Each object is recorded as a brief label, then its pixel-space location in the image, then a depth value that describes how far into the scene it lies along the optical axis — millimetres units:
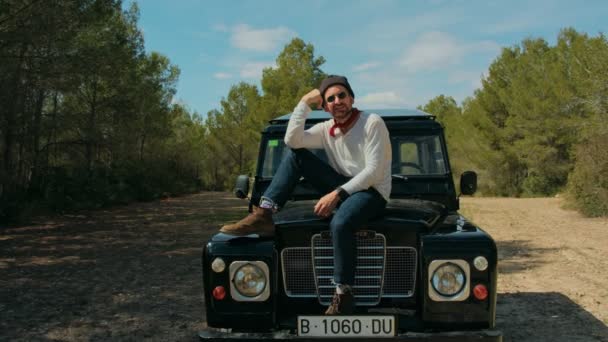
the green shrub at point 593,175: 18312
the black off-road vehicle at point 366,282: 3336
